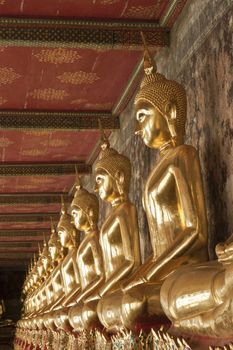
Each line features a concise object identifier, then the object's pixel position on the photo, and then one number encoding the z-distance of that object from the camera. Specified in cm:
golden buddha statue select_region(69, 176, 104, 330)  530
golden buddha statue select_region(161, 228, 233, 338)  197
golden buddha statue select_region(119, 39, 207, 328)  306
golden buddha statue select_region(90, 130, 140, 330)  426
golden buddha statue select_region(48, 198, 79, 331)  615
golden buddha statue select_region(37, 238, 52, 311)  947
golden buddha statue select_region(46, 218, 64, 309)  768
